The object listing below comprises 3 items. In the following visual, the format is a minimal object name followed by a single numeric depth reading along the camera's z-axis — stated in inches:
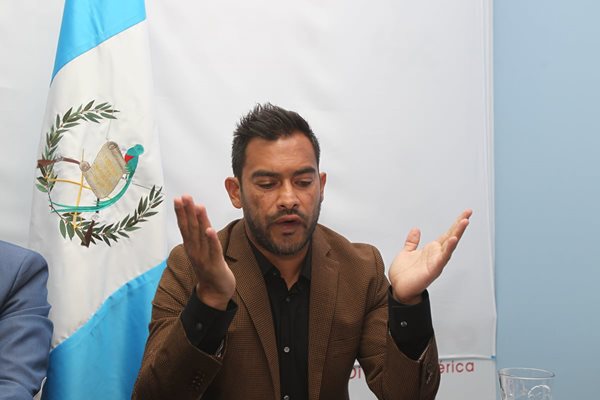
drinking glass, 46.1
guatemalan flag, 83.4
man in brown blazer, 64.6
